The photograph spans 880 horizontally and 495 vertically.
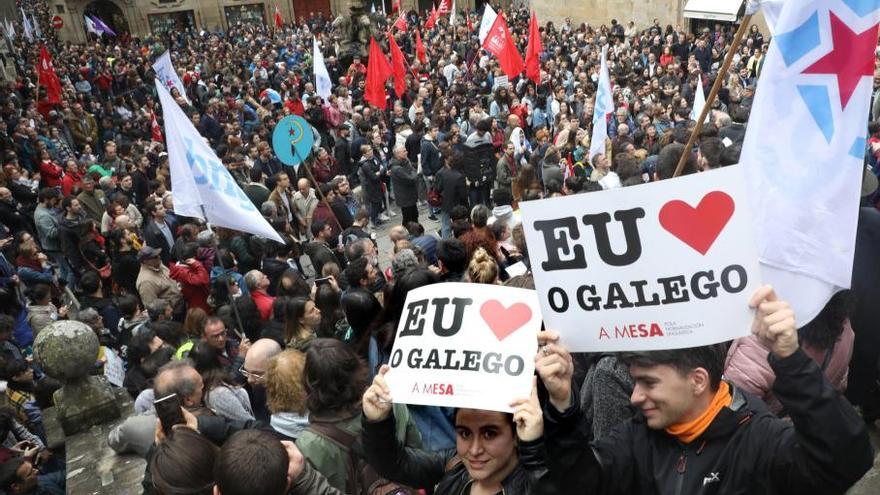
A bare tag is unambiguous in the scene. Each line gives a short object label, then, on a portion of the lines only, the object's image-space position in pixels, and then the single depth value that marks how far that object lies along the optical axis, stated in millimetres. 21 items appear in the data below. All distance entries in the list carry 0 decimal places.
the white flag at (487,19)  16875
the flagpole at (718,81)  2701
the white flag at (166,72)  14133
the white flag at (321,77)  13938
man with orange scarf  1796
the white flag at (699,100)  10047
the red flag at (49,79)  15951
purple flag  30255
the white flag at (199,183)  5465
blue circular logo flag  8547
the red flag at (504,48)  13992
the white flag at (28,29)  25761
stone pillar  4109
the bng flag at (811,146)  2533
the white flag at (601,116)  8367
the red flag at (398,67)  14766
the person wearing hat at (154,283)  6730
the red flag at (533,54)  13945
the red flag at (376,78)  13211
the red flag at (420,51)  20469
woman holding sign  2029
